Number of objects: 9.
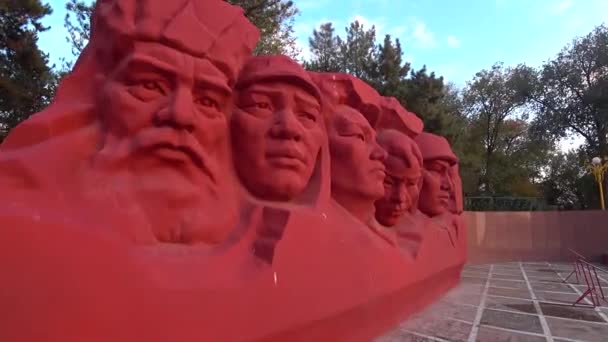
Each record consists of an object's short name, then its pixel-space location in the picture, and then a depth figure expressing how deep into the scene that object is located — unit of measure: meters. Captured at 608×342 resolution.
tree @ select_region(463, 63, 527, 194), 26.78
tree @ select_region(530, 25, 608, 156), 22.33
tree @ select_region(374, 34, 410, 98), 17.25
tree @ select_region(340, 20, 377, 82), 21.77
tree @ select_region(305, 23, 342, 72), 22.45
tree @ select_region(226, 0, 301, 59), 12.90
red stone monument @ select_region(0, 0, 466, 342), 2.17
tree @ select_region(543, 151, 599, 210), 26.47
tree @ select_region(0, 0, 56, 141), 9.71
